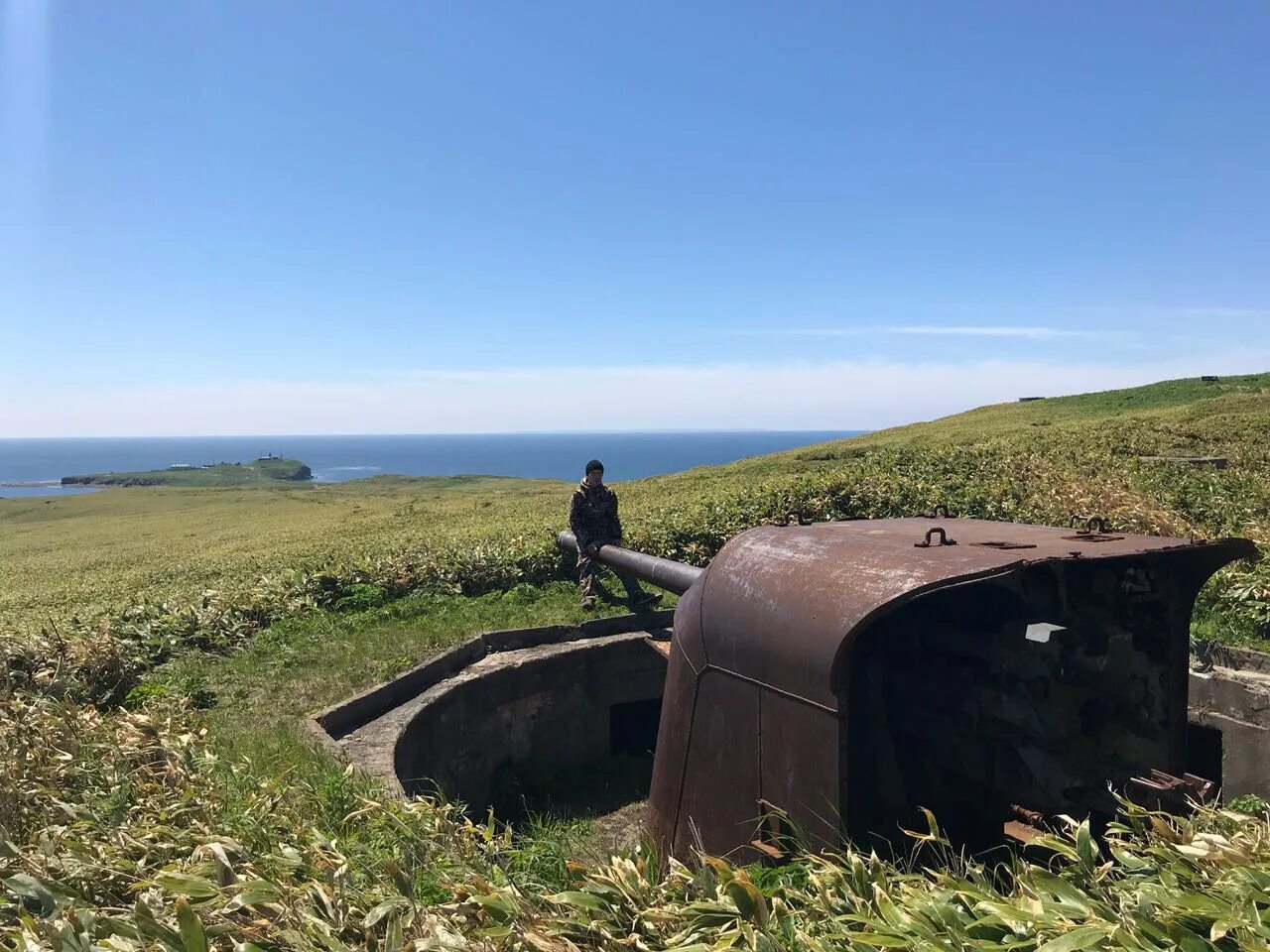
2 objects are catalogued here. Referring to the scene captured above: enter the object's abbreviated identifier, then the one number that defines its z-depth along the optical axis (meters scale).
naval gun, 3.81
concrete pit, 7.19
